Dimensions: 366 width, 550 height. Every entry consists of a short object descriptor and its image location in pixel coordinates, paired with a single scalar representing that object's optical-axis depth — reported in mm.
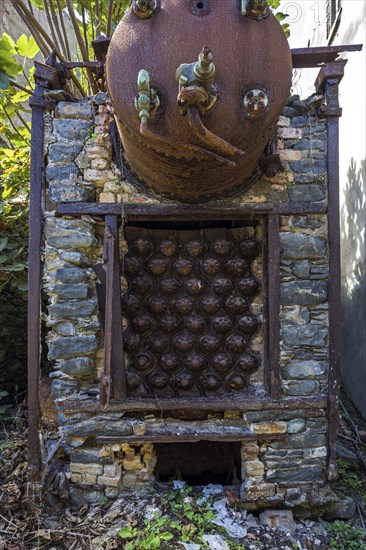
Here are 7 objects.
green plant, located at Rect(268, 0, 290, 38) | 4441
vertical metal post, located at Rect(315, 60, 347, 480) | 2760
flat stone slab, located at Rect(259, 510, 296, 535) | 2697
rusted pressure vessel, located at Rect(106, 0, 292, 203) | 2098
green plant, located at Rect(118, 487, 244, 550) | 2410
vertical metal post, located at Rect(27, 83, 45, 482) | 2734
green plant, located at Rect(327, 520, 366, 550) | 2607
